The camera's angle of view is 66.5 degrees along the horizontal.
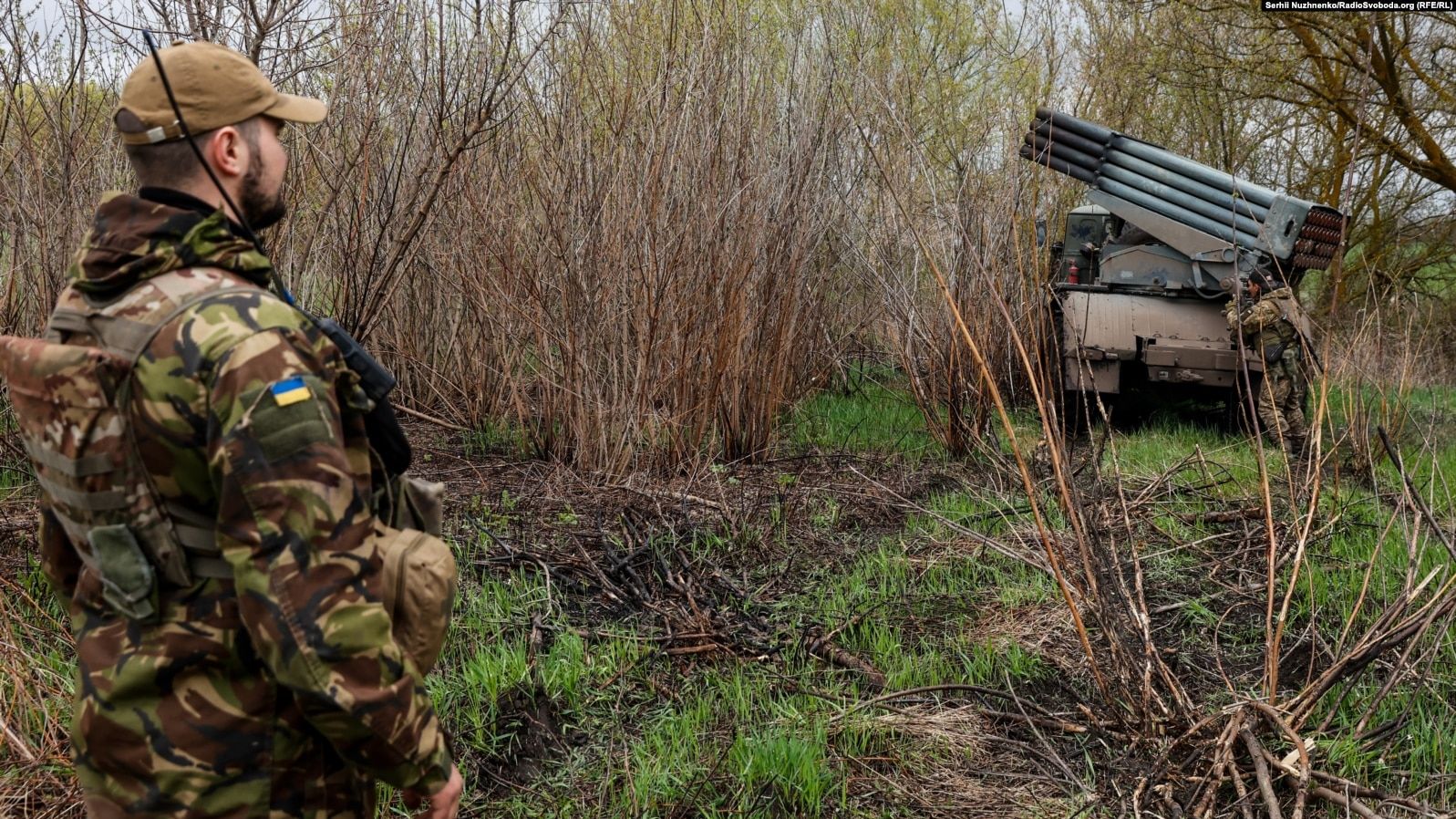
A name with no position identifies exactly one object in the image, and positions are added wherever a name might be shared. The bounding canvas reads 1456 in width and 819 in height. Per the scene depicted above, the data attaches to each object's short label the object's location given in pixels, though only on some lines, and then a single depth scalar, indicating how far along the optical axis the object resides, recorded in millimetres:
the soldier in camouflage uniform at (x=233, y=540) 1411
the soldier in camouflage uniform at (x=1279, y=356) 7530
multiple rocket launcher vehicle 8078
